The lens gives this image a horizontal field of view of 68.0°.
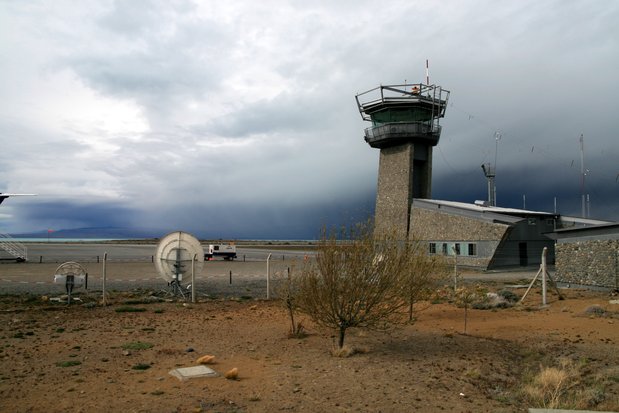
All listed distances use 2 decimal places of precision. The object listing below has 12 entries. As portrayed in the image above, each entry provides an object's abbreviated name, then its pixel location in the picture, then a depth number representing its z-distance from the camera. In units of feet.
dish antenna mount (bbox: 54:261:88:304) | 50.93
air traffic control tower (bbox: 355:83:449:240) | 139.54
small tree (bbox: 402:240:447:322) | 35.79
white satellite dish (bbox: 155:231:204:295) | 60.64
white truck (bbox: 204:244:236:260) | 177.47
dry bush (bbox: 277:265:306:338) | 34.32
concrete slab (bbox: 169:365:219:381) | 24.02
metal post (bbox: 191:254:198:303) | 54.81
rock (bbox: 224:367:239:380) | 23.91
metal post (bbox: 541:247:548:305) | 52.57
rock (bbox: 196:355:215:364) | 27.12
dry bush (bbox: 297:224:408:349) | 30.19
